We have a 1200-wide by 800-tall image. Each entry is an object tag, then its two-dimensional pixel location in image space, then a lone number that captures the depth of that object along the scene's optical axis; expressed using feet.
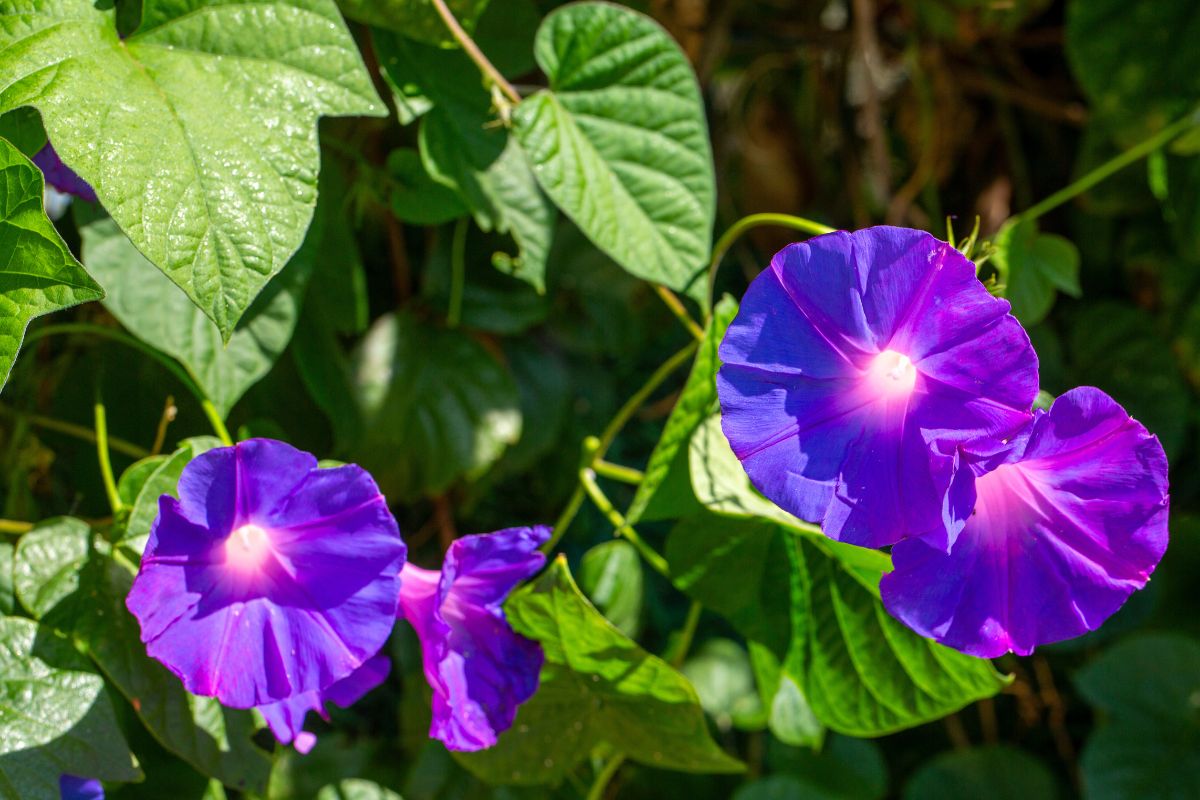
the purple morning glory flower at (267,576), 2.31
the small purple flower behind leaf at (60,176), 2.85
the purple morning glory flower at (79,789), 2.59
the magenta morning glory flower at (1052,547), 2.20
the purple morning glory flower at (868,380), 2.11
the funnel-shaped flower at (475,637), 2.62
